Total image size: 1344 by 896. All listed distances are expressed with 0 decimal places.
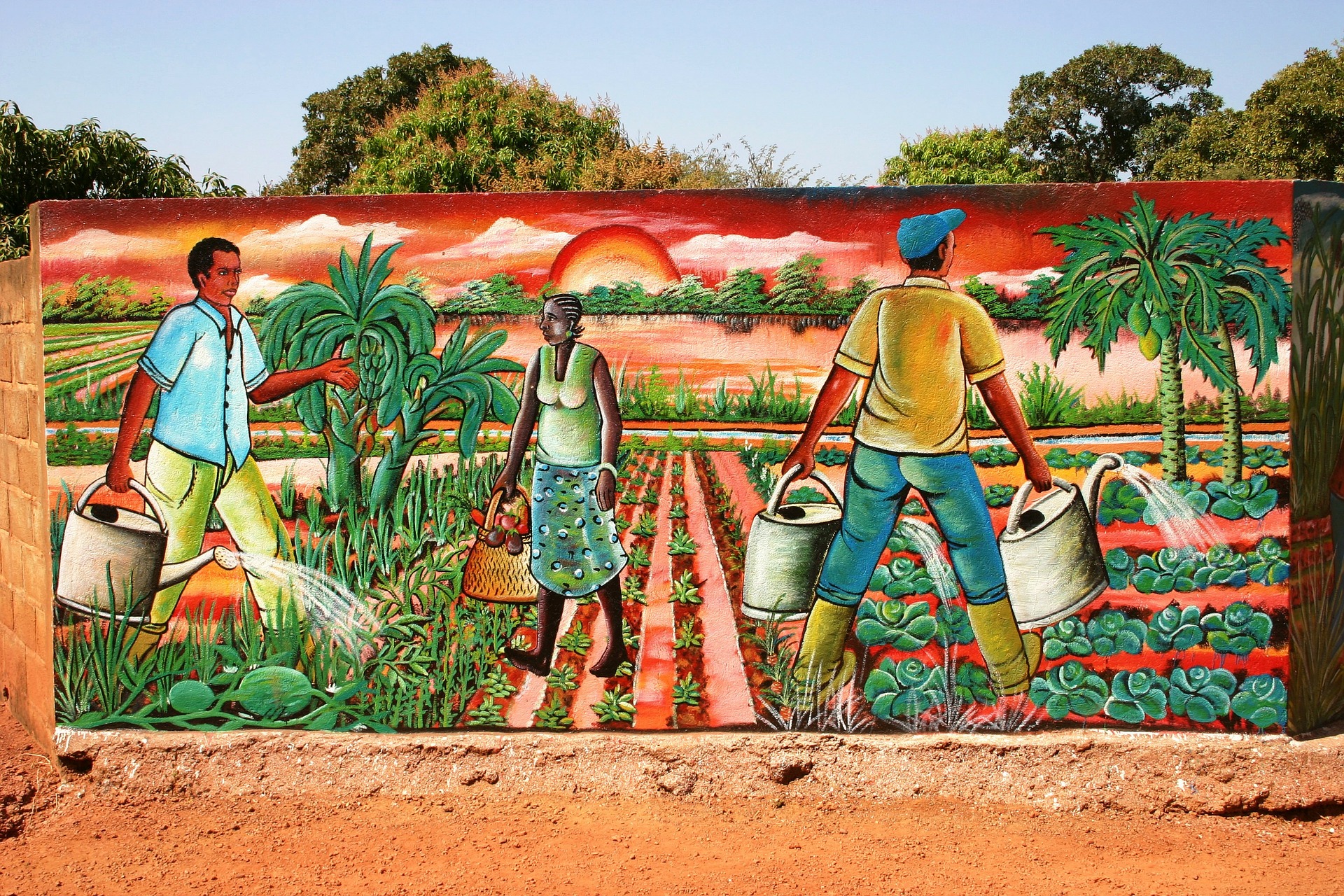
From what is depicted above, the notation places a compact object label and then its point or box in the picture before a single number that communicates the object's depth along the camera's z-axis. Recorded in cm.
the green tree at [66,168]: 1133
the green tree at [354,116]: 2867
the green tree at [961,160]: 2417
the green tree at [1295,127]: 1972
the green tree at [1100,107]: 3272
